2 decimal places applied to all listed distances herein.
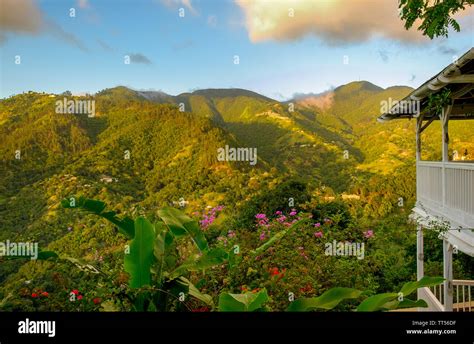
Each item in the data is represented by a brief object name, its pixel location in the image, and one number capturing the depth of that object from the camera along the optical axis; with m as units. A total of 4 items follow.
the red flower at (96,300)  3.71
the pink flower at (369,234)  7.83
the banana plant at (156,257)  2.34
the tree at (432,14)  4.94
